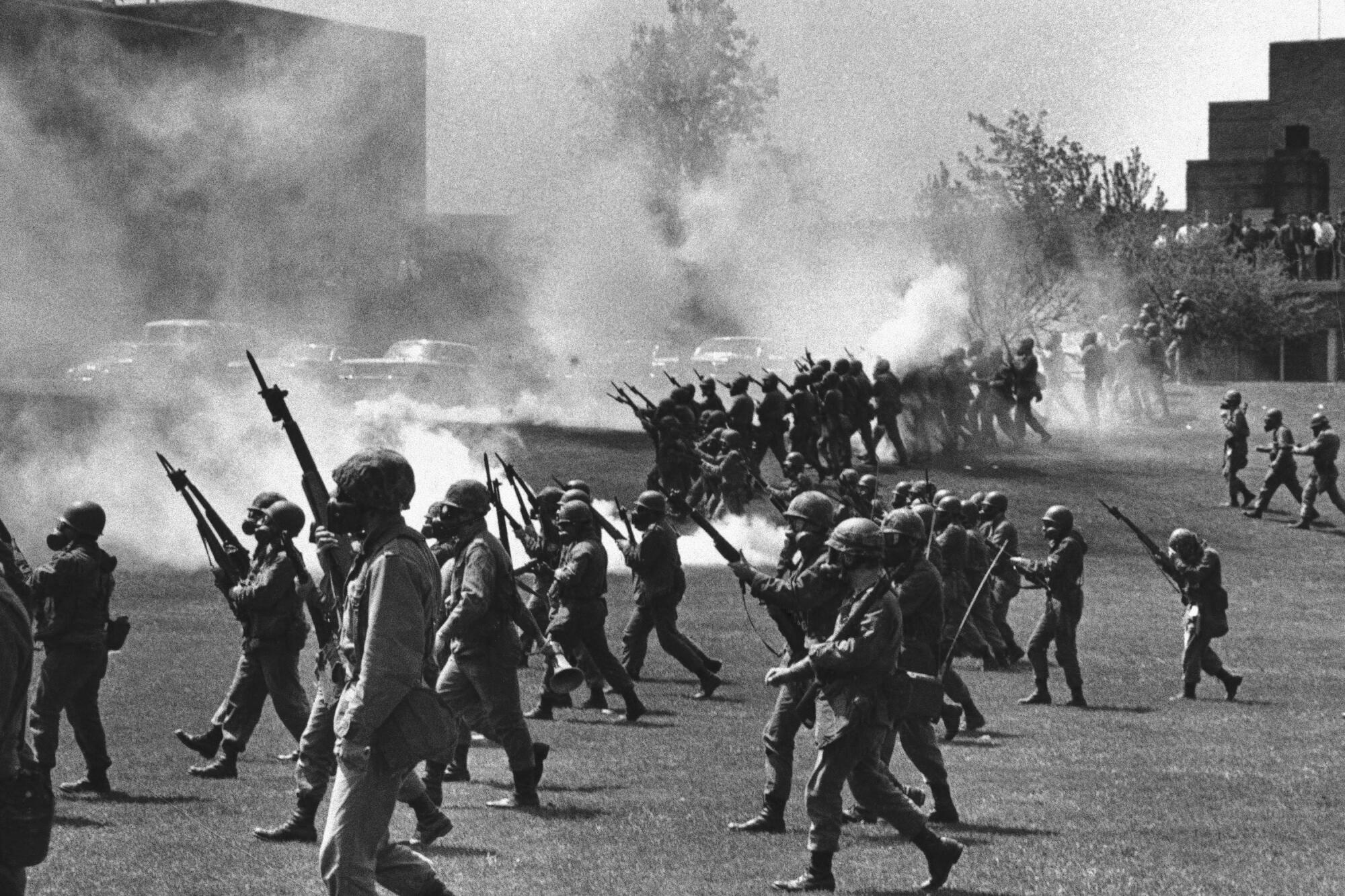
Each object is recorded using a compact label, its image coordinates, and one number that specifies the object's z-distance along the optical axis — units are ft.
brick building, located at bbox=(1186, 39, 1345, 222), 251.60
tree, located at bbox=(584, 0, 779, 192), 189.57
